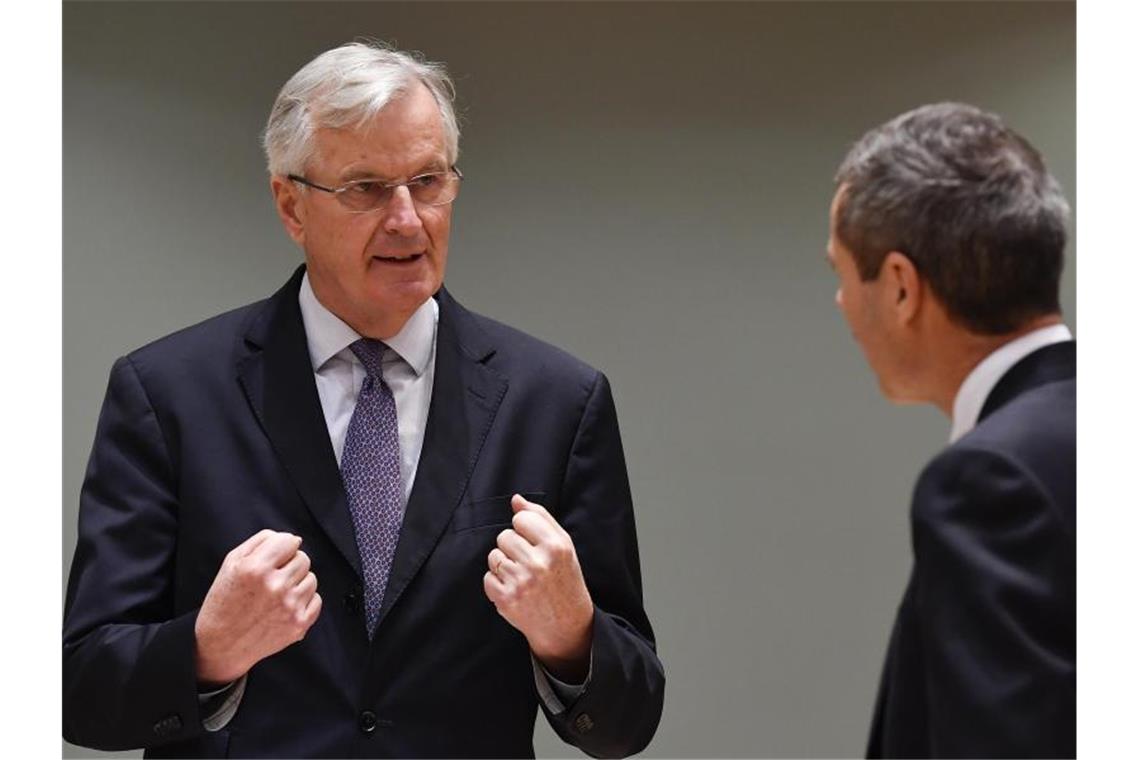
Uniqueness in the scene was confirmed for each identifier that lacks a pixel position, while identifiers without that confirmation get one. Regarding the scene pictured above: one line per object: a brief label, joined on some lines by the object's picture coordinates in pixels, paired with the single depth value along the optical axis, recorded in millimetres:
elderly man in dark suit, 4559
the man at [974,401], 3992
